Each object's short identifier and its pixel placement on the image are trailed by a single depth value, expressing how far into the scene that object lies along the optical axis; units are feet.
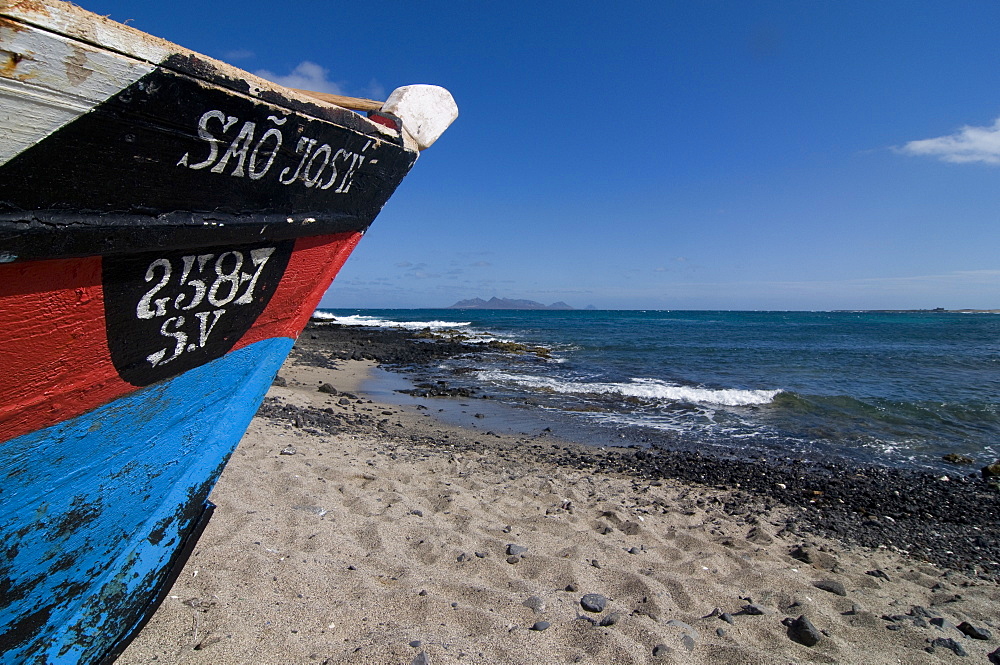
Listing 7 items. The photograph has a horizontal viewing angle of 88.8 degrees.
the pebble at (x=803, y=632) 10.05
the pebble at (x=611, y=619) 10.09
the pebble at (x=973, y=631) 10.76
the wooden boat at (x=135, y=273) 3.84
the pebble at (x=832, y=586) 12.44
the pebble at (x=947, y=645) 10.02
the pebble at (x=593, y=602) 10.64
